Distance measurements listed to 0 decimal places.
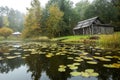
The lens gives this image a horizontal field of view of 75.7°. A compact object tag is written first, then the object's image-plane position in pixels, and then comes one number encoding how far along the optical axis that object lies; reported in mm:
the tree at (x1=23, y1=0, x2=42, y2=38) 19112
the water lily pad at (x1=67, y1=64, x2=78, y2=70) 2661
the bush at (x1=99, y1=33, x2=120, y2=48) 6286
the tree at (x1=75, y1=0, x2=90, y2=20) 32852
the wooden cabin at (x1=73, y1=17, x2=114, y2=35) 16446
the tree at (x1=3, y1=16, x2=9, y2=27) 31575
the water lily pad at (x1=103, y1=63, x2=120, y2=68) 2789
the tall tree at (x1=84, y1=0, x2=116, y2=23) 23205
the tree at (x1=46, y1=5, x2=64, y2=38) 19438
